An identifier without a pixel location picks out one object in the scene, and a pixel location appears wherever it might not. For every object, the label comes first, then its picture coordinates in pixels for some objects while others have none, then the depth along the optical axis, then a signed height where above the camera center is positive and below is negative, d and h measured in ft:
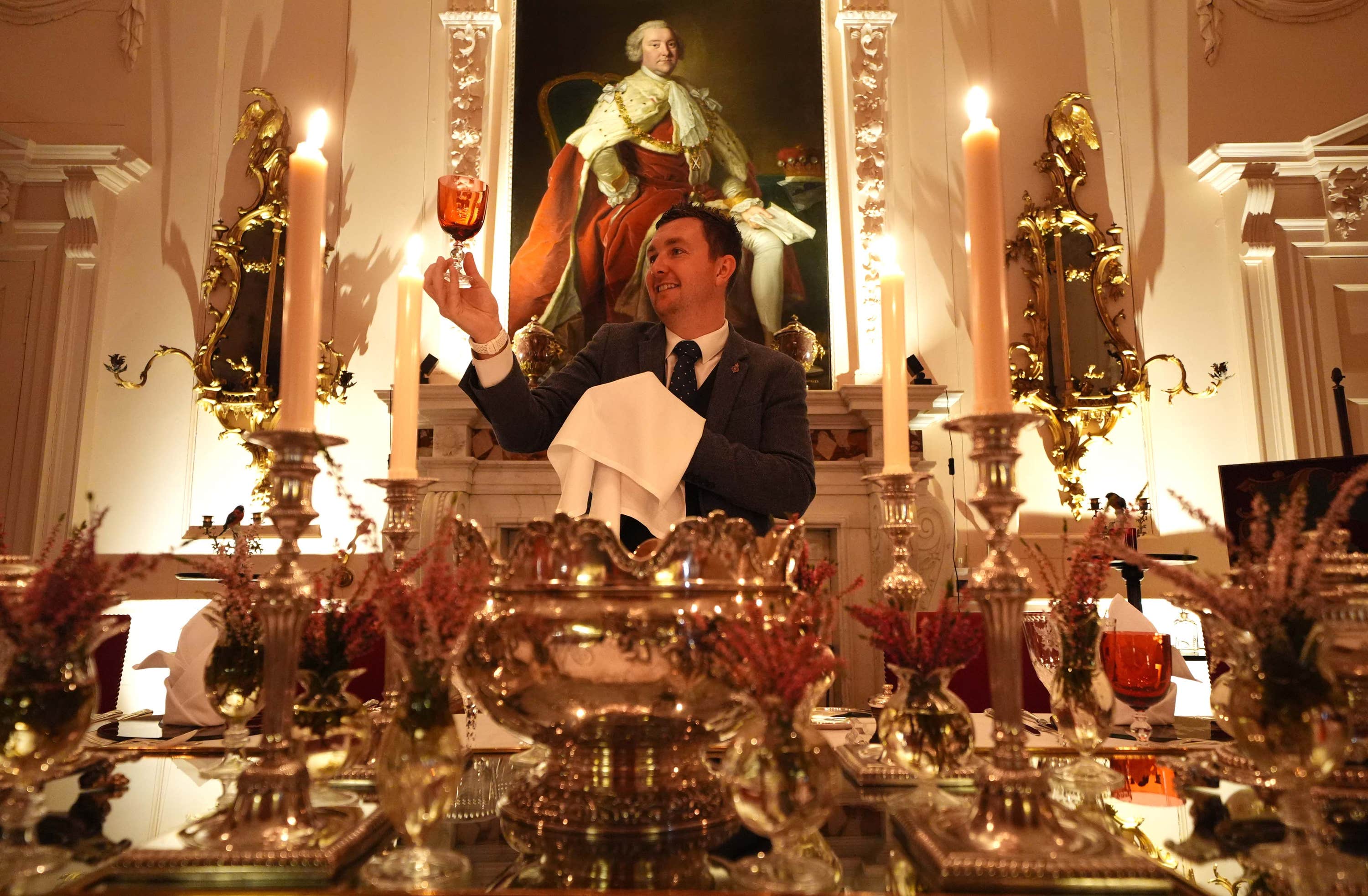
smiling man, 4.52 +1.12
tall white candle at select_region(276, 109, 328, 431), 2.58 +0.83
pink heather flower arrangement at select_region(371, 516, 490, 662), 2.25 -0.08
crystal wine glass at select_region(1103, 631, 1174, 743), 3.87 -0.39
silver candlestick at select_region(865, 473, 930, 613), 3.60 +0.19
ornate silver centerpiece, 2.38 -0.22
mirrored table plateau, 2.08 -0.69
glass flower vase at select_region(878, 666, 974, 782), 2.75 -0.47
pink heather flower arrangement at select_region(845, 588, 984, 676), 2.83 -0.20
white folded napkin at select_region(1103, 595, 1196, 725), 4.57 -0.29
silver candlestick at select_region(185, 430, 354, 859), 2.27 -0.35
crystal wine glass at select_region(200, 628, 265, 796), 3.50 -0.41
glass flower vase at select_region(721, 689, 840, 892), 2.07 -0.49
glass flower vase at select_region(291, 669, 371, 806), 2.77 -0.47
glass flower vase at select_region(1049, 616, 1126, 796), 3.24 -0.45
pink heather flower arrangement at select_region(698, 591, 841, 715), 2.13 -0.20
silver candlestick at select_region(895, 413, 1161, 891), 2.06 -0.57
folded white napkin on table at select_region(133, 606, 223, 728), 4.77 -0.52
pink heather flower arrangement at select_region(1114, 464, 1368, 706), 2.32 -0.07
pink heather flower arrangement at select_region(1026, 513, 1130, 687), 3.35 -0.11
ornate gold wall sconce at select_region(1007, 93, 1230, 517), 13.38 +3.58
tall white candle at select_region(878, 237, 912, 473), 3.76 +0.89
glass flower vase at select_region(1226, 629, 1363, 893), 2.27 -0.40
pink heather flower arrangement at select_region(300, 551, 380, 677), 2.97 -0.19
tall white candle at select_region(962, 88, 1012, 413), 2.53 +0.87
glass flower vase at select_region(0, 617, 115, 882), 2.39 -0.37
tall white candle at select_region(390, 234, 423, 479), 3.95 +0.89
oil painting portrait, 13.93 +6.51
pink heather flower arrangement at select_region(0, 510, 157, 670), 2.40 -0.08
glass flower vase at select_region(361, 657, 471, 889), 2.14 -0.46
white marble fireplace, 12.65 +1.32
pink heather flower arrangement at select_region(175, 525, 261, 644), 3.55 -0.11
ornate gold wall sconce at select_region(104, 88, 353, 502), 13.56 +3.95
